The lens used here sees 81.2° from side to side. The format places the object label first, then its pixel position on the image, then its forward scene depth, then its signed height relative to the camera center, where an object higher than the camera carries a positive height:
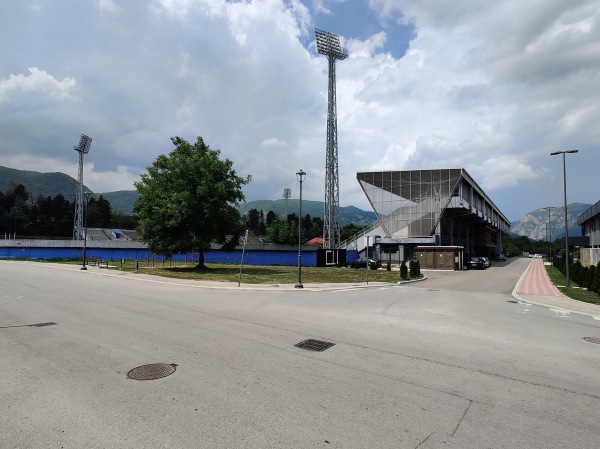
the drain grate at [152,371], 5.48 -2.20
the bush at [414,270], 28.95 -2.48
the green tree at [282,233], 82.50 +1.19
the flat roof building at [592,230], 35.62 +1.85
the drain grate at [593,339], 8.68 -2.44
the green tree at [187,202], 29.16 +2.97
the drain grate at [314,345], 7.17 -2.26
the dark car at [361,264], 39.61 -2.84
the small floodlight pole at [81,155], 66.75 +16.50
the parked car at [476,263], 46.97 -2.97
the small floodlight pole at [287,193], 103.89 +13.64
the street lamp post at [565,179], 22.64 +4.36
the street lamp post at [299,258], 20.04 -1.20
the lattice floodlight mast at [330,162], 58.22 +12.81
